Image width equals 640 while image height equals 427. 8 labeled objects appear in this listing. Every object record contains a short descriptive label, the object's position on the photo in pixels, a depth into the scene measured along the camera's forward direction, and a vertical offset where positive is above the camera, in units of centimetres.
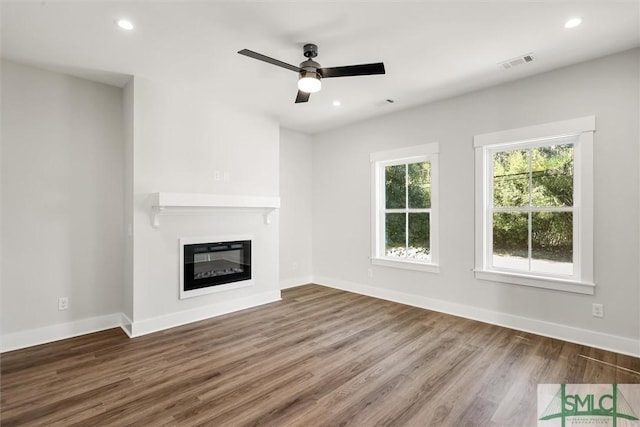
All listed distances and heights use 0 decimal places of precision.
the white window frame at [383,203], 415 +14
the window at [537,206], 305 +7
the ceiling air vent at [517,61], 293 +143
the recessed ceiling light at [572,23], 238 +144
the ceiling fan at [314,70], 246 +114
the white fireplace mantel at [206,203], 333 +11
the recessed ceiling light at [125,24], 237 +143
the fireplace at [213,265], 369 -66
